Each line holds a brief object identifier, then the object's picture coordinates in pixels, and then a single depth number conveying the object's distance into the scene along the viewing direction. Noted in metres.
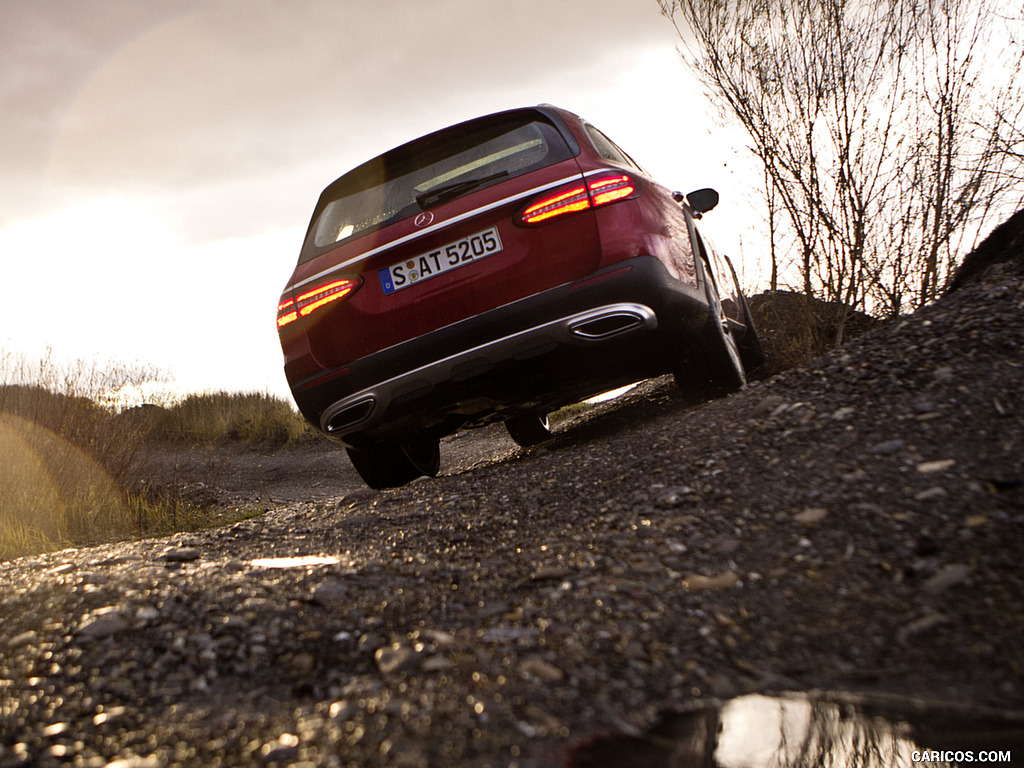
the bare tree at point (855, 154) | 5.35
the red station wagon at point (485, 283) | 3.38
